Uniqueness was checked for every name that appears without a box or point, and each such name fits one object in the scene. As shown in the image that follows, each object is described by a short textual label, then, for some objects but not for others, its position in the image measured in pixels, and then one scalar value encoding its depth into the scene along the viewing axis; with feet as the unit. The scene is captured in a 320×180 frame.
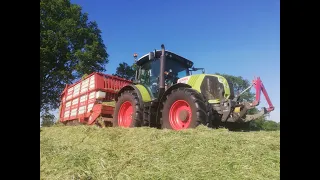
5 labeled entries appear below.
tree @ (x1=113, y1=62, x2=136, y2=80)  66.06
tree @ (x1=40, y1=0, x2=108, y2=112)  53.68
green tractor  14.83
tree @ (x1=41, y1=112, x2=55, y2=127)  51.46
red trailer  22.92
